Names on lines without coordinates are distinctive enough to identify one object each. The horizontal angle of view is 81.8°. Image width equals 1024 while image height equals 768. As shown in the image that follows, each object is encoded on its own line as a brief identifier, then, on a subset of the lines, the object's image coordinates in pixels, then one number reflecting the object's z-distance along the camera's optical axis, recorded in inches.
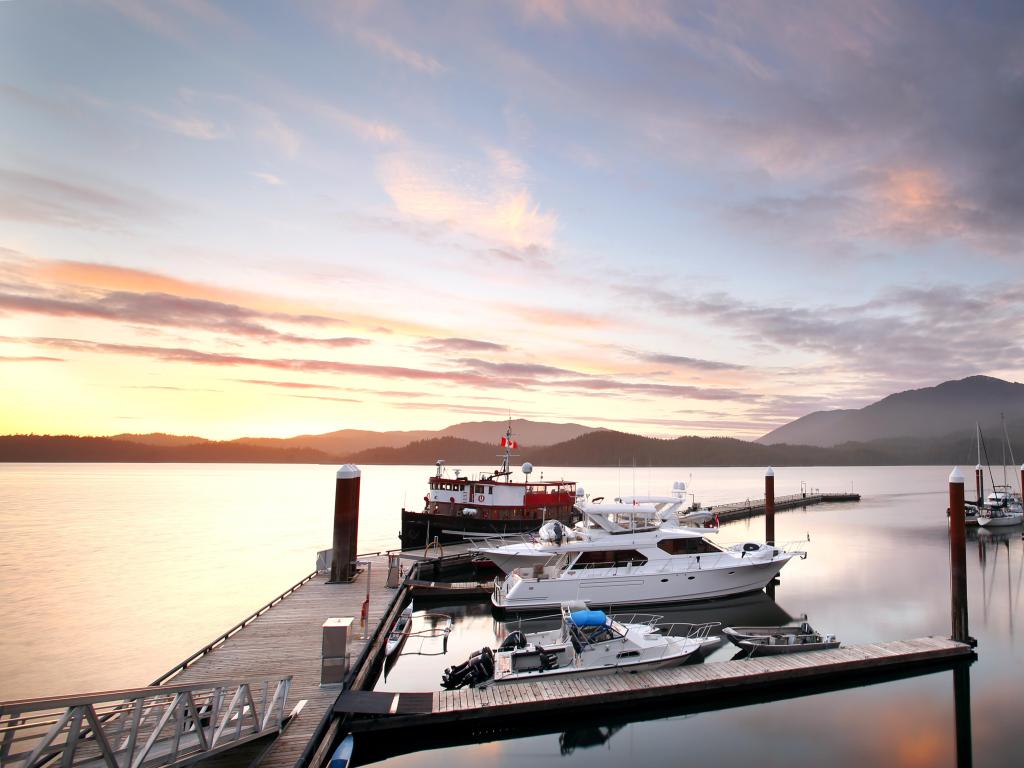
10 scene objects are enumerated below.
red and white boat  1365.7
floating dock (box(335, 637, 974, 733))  469.1
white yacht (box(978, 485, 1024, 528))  1891.0
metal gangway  254.1
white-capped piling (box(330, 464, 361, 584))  852.0
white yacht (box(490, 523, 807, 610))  848.9
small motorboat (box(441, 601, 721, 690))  559.5
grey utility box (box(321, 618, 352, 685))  482.0
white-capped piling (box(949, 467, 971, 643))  667.4
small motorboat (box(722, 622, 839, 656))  656.4
